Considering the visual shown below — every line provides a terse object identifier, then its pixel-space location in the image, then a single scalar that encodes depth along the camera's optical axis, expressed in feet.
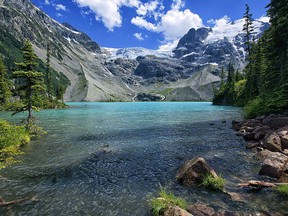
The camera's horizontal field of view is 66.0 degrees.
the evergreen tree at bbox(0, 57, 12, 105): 287.69
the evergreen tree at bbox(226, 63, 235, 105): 396.78
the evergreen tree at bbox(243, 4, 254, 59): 210.10
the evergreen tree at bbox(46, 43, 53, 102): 340.76
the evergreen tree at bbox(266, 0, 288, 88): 136.22
